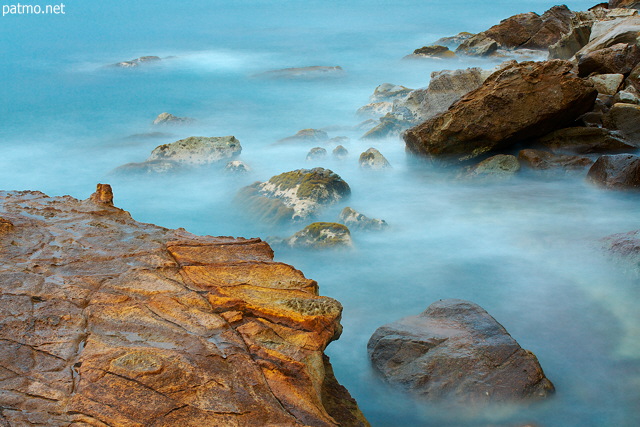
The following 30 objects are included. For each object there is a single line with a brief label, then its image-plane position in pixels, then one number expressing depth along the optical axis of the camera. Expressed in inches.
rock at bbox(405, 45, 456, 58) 830.8
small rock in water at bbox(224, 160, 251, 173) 413.1
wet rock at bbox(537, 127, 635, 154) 359.9
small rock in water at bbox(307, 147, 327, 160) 442.3
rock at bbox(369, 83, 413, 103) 618.8
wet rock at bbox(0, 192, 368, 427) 105.8
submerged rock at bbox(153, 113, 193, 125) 574.9
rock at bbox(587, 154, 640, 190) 308.5
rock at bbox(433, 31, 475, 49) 938.9
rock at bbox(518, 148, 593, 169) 349.4
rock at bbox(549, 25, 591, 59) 572.4
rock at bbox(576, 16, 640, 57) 485.7
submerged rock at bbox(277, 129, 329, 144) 498.6
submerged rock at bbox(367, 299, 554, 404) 166.1
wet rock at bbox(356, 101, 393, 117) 569.6
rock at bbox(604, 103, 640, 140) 372.5
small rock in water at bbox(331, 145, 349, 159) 435.8
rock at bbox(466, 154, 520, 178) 356.2
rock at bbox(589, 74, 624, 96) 422.6
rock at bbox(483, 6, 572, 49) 789.2
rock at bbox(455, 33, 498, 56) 793.6
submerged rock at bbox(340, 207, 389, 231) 311.6
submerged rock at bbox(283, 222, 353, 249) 286.2
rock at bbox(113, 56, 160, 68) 847.1
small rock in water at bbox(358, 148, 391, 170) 402.6
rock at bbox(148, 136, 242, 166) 425.4
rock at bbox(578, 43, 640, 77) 451.8
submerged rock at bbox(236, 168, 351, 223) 329.4
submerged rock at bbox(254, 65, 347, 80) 772.0
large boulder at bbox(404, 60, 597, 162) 350.6
